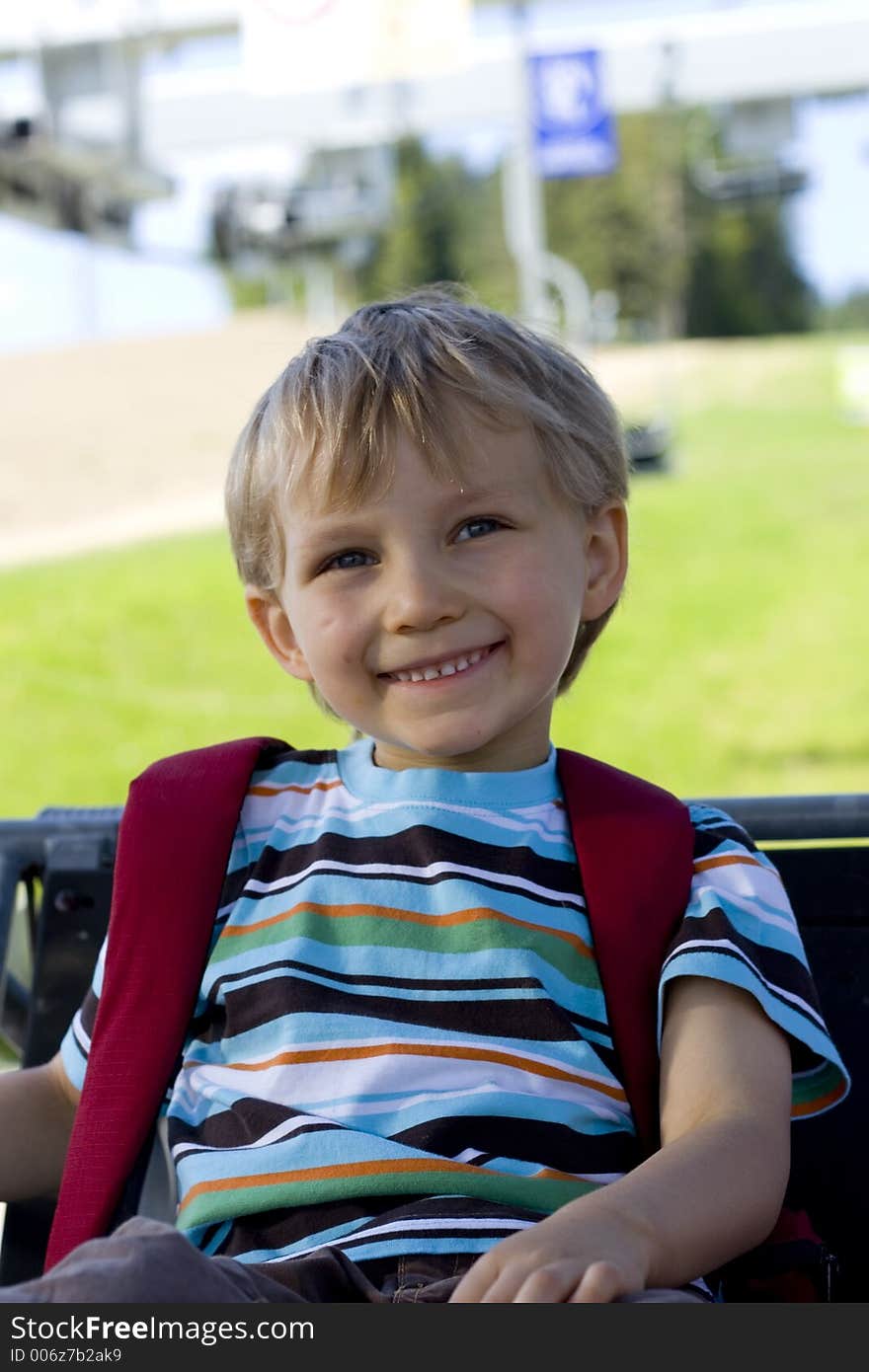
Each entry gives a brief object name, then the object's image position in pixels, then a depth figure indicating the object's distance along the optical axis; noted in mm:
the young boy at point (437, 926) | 1364
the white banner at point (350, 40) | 9070
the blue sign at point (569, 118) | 11258
